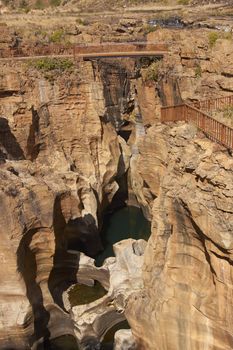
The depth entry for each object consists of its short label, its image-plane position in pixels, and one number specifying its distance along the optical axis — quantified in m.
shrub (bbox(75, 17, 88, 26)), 41.72
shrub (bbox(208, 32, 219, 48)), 23.86
